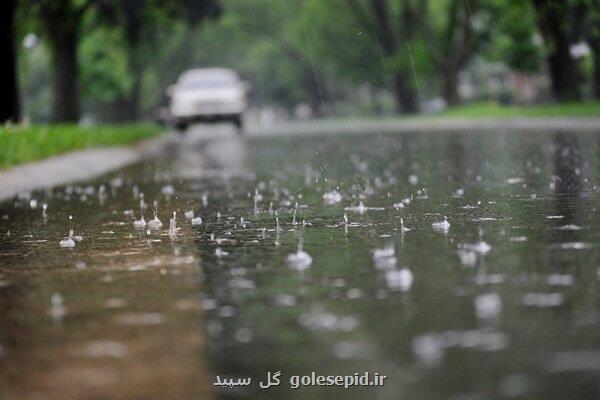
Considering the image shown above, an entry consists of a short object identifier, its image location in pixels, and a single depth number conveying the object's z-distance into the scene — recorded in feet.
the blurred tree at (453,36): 190.08
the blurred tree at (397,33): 210.38
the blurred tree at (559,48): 140.67
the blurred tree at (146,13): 136.46
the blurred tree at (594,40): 177.21
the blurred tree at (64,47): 120.67
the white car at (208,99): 149.38
